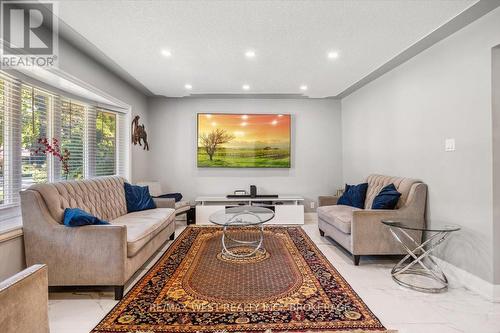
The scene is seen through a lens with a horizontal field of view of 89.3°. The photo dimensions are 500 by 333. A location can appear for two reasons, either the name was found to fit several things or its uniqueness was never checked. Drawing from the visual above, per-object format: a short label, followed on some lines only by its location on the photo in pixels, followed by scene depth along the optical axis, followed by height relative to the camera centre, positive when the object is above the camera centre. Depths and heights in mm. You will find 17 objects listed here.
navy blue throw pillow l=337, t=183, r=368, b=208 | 3750 -454
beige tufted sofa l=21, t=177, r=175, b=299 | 2217 -698
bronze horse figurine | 4590 +663
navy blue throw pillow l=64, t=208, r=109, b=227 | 2238 -452
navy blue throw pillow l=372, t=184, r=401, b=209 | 2973 -397
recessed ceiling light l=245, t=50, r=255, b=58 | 3023 +1386
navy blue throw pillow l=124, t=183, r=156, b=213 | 3641 -455
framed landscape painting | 5238 +565
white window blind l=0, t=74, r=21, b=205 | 2318 +271
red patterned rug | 1863 -1147
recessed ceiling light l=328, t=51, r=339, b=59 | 3072 +1392
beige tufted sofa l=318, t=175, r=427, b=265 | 2895 -684
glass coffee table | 3172 -689
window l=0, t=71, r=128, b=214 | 2371 +399
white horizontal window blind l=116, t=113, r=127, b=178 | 4402 +418
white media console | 4758 -745
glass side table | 2398 -1142
